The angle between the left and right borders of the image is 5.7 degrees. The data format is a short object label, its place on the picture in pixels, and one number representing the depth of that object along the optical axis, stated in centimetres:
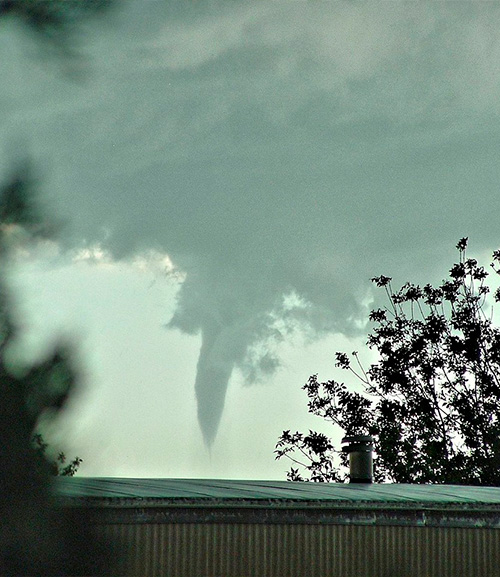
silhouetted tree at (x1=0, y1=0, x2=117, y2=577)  736
